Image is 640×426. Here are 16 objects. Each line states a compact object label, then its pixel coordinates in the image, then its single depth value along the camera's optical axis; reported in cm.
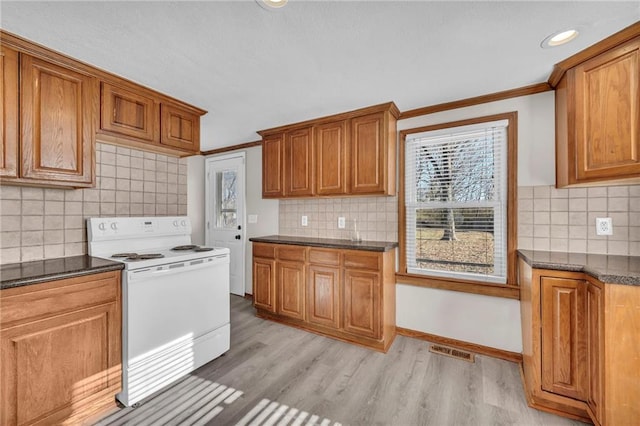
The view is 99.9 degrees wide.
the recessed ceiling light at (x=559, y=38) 154
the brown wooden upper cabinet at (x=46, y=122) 162
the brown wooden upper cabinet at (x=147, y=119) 207
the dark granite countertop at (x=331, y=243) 252
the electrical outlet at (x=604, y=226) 198
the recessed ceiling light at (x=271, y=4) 129
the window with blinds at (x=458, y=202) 241
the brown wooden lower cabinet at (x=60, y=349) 138
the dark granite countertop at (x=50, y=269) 139
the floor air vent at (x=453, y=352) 235
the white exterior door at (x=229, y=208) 404
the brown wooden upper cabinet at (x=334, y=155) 263
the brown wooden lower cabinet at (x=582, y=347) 140
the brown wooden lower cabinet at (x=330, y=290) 249
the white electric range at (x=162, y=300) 177
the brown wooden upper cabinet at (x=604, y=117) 158
